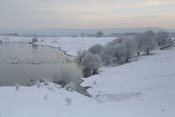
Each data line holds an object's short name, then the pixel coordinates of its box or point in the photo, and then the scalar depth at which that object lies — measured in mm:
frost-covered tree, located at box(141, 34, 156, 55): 61919
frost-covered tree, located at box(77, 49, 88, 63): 65875
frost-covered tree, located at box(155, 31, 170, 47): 77812
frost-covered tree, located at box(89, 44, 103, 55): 64744
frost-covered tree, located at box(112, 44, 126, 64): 56875
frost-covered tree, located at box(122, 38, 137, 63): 57375
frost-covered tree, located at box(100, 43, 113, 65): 55684
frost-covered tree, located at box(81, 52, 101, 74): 46625
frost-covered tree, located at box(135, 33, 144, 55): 65081
